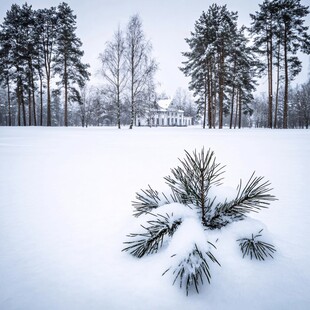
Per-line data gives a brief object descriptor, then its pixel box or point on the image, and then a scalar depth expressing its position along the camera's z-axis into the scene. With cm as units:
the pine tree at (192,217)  99
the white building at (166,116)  7588
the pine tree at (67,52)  2347
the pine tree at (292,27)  1855
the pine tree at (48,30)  2370
